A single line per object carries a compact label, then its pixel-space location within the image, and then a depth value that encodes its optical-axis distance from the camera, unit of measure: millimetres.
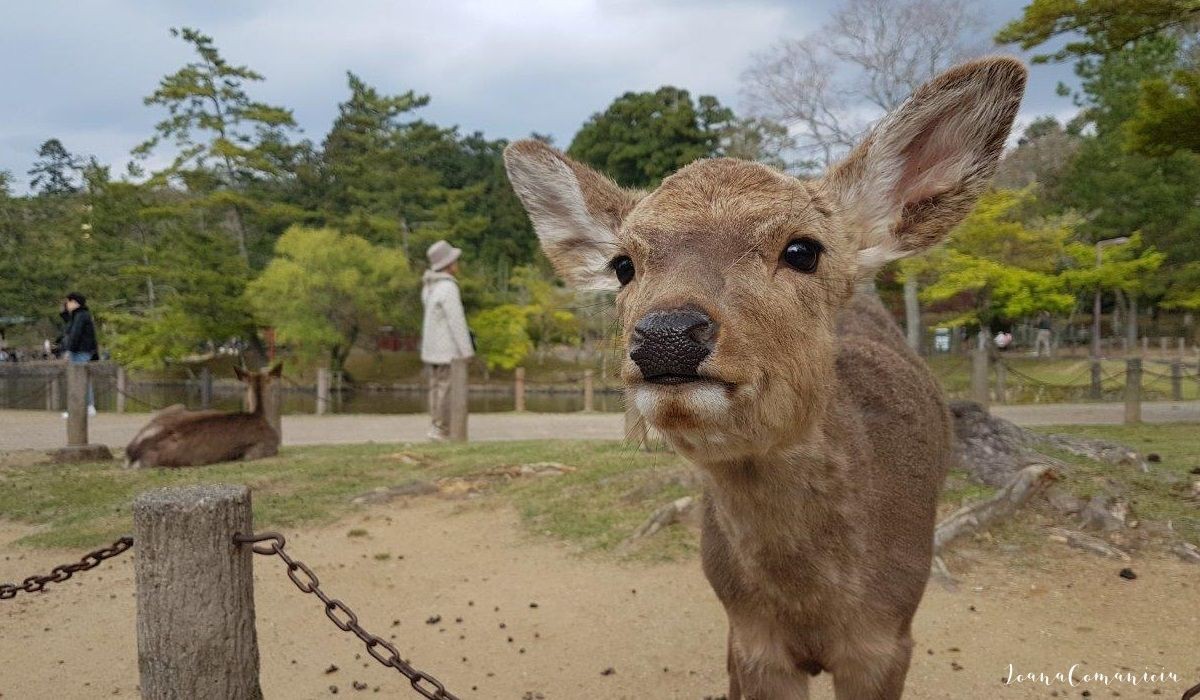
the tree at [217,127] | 25875
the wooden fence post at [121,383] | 16594
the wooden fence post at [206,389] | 16938
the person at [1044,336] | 29728
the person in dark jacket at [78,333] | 10867
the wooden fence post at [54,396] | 12406
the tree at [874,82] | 20344
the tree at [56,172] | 24875
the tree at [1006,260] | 20891
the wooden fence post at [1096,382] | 18156
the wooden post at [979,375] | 10892
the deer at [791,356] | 1792
